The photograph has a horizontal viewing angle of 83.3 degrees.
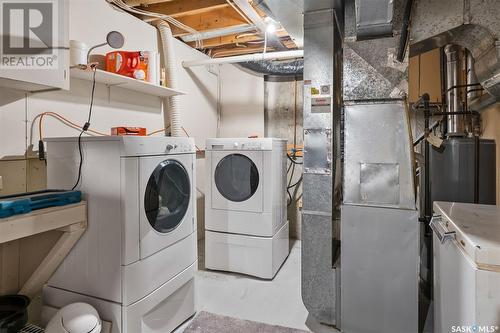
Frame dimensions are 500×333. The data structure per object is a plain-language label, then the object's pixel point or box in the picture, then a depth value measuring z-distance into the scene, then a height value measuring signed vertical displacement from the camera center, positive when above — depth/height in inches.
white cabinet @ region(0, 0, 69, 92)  57.8 +25.8
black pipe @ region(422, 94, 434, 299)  90.5 -12.6
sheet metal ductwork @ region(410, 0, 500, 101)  64.1 +32.8
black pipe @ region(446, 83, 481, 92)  87.7 +25.2
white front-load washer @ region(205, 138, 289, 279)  111.0 -17.4
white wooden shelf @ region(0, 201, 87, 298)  52.8 -13.2
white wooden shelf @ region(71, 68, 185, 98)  83.7 +27.6
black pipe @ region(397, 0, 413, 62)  68.2 +32.9
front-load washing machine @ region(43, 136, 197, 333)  63.4 -17.0
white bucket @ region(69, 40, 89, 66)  75.2 +29.5
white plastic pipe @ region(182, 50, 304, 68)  117.6 +46.6
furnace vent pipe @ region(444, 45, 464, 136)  92.6 +24.8
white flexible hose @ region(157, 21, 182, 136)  117.4 +38.0
